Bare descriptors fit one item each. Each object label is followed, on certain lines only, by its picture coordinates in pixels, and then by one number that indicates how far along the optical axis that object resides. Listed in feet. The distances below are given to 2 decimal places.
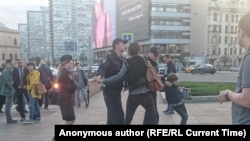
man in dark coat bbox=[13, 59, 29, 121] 20.48
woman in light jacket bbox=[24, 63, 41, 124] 19.20
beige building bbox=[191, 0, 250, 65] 199.41
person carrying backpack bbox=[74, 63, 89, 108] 26.46
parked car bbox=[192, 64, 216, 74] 104.39
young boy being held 15.72
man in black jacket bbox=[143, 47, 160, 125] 15.73
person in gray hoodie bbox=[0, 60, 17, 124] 19.37
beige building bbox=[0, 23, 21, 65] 205.66
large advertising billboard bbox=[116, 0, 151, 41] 194.81
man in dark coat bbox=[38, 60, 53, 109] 24.62
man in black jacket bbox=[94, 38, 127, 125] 12.21
